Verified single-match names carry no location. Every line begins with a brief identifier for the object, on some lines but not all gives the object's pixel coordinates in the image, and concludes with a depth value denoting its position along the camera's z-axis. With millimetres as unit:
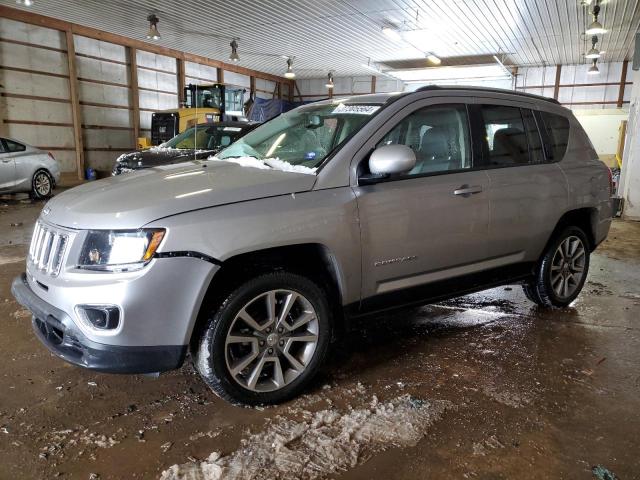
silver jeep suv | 2070
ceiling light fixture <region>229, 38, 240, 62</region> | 15664
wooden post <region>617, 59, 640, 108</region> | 18844
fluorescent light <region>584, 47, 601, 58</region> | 13999
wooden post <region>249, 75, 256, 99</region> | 22581
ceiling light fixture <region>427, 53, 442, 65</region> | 17127
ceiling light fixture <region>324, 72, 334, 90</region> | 22609
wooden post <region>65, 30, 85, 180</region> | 14664
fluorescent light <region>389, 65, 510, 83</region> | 19453
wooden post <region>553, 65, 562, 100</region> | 20031
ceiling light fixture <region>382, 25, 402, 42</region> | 13623
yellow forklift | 13945
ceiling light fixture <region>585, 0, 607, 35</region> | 10641
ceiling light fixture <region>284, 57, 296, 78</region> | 18953
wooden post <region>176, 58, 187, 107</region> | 18766
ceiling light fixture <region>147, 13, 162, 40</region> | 12656
